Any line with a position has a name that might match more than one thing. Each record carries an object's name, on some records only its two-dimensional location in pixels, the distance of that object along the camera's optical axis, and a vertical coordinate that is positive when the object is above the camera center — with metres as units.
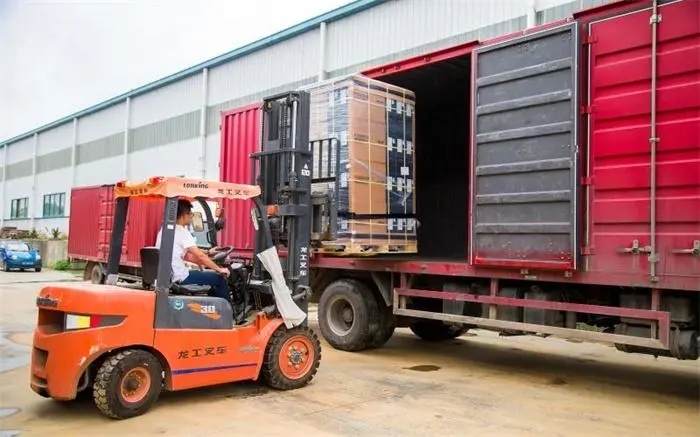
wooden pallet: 7.06 -0.06
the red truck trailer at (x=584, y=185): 5.08 +0.59
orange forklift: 4.78 -0.68
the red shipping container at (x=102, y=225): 14.91 +0.31
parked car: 24.81 -0.96
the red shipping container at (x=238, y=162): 9.15 +1.21
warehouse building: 13.57 +5.05
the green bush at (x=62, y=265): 27.46 -1.38
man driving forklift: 5.43 -0.11
